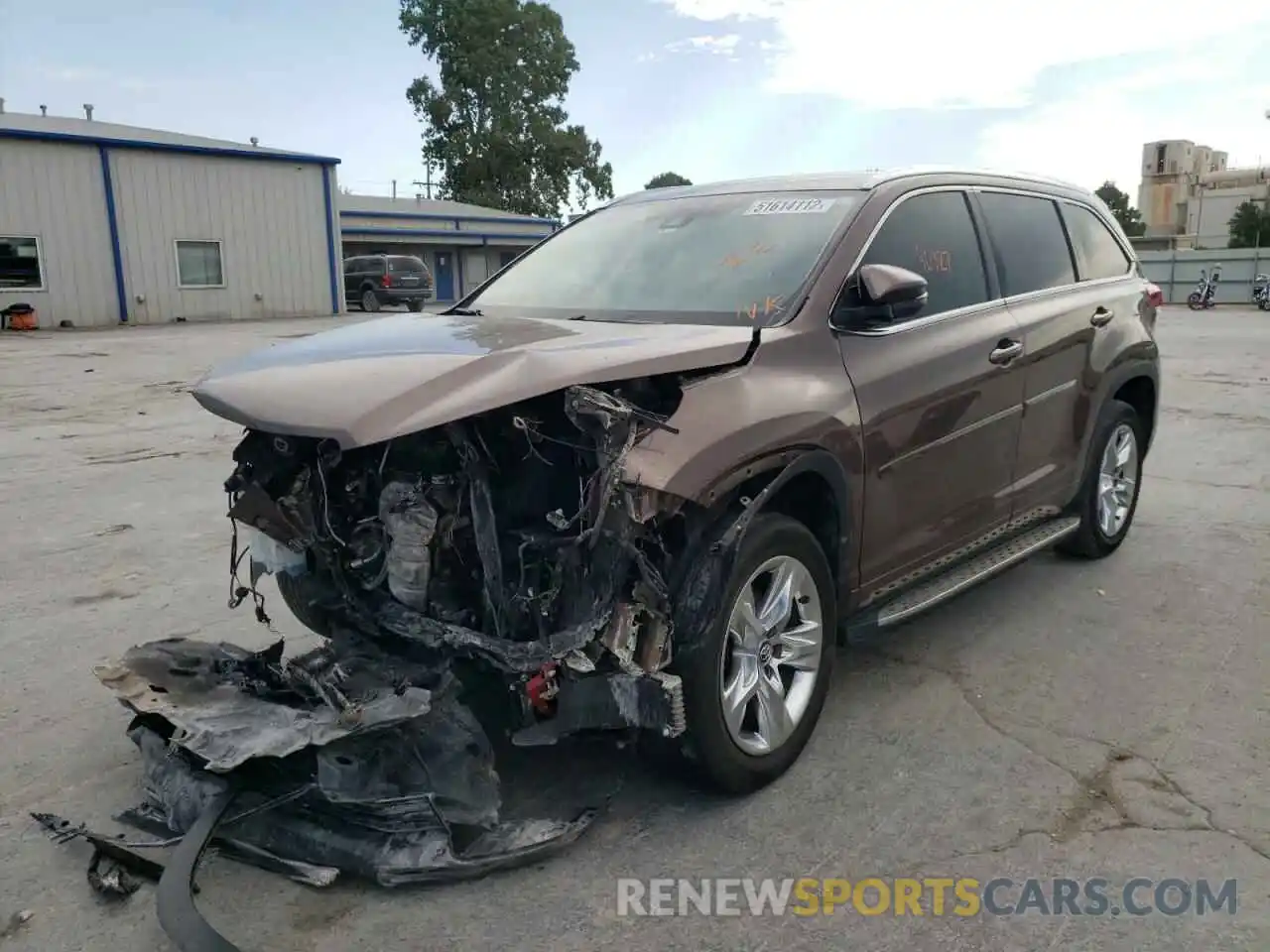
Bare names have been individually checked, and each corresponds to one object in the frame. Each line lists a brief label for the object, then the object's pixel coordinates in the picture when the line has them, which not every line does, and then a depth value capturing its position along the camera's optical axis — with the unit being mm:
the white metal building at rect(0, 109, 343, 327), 23266
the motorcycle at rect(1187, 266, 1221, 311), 32750
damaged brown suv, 2787
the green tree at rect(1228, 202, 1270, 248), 59156
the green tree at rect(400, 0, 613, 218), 51906
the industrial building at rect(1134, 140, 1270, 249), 81438
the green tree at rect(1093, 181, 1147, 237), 73738
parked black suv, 29984
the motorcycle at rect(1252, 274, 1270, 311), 31016
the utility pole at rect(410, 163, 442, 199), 54753
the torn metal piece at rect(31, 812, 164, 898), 2686
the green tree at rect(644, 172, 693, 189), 66938
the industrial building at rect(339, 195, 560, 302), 37938
